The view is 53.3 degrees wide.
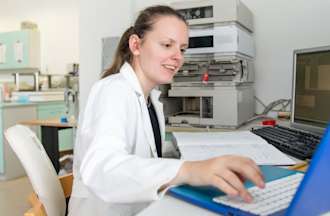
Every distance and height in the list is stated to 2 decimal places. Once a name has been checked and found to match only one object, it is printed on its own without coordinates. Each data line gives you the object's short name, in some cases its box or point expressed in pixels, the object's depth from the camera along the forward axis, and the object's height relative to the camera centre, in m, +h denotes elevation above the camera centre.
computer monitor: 1.32 +0.01
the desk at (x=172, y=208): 0.55 -0.21
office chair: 0.86 -0.23
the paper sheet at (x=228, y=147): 0.89 -0.18
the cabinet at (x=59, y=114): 3.96 -0.33
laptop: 0.36 -0.13
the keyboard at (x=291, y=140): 1.00 -0.17
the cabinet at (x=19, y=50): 4.48 +0.53
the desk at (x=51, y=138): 2.83 -0.44
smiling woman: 0.58 -0.12
